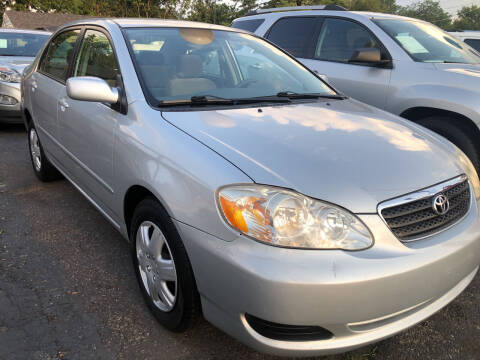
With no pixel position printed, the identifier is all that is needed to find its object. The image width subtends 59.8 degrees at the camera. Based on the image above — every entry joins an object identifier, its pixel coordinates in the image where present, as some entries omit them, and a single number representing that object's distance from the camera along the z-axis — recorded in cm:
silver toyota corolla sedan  159
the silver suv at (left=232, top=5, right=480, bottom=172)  369
